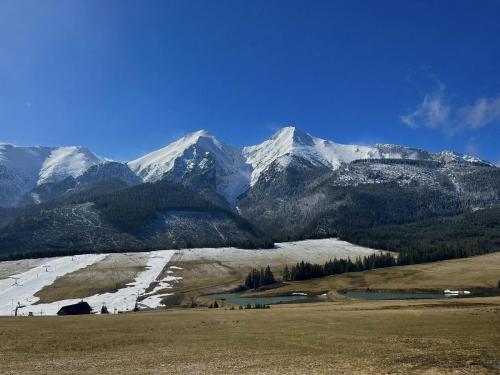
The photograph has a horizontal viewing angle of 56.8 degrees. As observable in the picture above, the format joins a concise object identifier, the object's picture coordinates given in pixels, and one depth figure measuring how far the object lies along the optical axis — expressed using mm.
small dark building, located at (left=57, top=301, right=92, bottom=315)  124738
